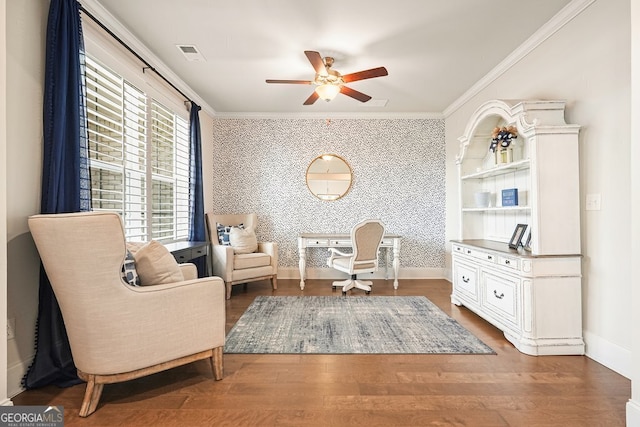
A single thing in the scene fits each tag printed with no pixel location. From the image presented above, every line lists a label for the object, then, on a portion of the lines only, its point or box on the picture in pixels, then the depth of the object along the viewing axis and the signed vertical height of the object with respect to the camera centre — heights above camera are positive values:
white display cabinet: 2.42 -0.31
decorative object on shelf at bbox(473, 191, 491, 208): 3.54 +0.20
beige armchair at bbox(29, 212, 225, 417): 1.62 -0.50
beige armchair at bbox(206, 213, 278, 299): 4.09 -0.58
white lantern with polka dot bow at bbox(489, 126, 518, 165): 2.97 +0.72
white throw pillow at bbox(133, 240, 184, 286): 1.96 -0.30
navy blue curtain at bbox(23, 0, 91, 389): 1.97 +0.44
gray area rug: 2.51 -1.03
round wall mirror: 5.17 +0.66
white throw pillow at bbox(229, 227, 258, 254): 4.47 -0.32
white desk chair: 4.12 -0.52
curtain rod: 2.42 +1.58
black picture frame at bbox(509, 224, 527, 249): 2.93 -0.19
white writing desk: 4.56 -0.37
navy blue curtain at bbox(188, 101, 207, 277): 4.20 +0.46
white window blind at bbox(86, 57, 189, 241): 2.63 +0.62
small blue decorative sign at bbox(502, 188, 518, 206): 3.06 +0.19
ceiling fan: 2.93 +1.36
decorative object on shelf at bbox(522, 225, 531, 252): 2.85 -0.21
